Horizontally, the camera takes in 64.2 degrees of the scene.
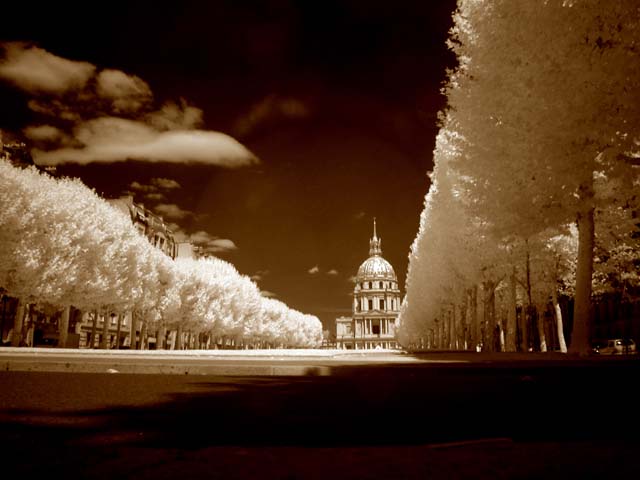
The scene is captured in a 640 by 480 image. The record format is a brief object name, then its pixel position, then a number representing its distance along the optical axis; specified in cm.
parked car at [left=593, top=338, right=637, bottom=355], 3692
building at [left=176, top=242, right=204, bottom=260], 9448
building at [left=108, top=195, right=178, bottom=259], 6366
